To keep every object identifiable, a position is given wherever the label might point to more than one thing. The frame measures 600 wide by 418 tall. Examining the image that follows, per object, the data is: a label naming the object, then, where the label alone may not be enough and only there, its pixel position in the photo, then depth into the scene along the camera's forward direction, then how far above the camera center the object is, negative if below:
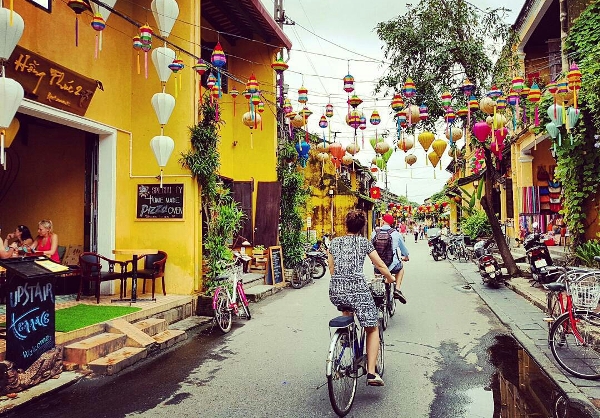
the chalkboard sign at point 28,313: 4.93 -1.03
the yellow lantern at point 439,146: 10.41 +1.51
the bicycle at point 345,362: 4.04 -1.34
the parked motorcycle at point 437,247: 22.53 -1.57
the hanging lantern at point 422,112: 9.52 +2.05
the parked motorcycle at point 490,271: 12.48 -1.51
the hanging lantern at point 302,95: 10.04 +2.56
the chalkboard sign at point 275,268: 13.06 -1.47
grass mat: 6.44 -1.46
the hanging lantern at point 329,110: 11.27 +2.51
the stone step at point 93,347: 5.71 -1.63
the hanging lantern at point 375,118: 10.45 +2.13
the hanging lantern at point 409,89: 9.30 +2.47
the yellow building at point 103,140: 7.53 +1.58
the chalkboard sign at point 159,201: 9.22 +0.30
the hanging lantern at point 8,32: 5.16 +2.04
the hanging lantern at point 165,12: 7.29 +3.17
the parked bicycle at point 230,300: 7.91 -1.47
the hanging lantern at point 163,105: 7.95 +1.88
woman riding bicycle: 4.52 -0.64
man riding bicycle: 8.39 -0.59
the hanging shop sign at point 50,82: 6.74 +2.11
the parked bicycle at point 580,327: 5.29 -1.31
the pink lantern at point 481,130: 9.41 +1.67
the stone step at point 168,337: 6.83 -1.80
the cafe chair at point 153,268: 8.62 -0.97
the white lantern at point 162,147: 8.27 +1.21
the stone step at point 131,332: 6.47 -1.63
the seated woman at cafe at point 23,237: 7.73 -0.31
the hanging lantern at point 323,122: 12.31 +2.43
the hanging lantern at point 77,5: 5.78 +2.60
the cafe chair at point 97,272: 8.06 -0.97
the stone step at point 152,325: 7.14 -1.67
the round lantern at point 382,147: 11.90 +1.70
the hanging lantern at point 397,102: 9.48 +2.25
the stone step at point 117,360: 5.62 -1.76
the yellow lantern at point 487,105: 8.88 +2.06
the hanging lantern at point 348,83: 9.38 +2.62
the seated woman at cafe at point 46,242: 7.75 -0.40
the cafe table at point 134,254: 8.30 -0.69
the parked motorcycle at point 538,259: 10.21 -0.99
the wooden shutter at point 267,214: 13.84 +0.05
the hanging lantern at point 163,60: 7.84 +2.61
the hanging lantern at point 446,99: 9.52 +2.31
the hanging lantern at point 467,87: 9.36 +2.51
